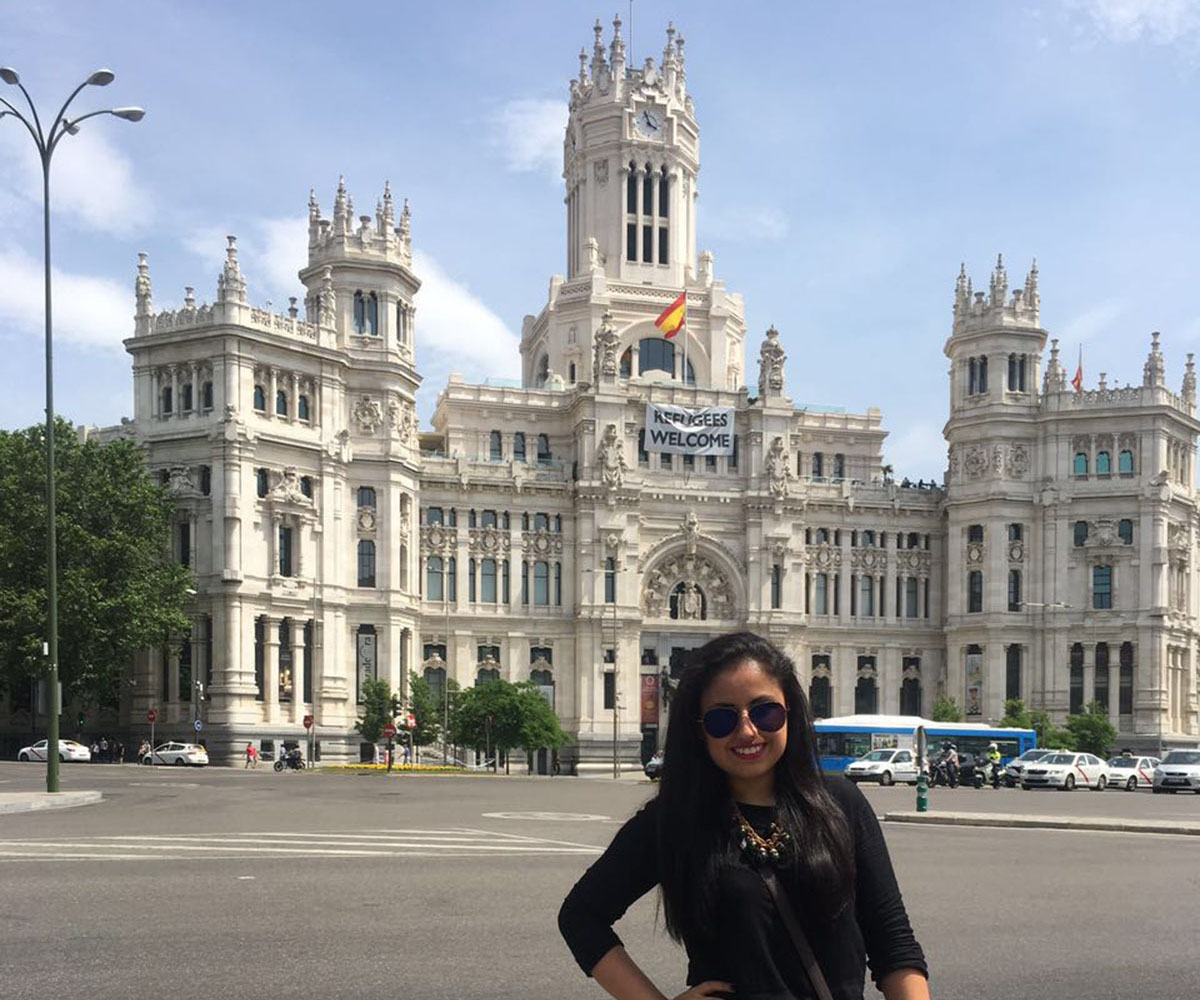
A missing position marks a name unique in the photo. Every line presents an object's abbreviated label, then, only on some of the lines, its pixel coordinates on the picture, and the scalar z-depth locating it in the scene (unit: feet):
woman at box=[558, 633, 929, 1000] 14.67
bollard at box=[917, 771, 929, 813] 103.48
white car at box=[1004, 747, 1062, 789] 182.29
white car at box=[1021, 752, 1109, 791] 175.52
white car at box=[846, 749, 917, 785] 186.70
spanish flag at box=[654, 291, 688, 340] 286.46
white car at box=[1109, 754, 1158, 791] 186.39
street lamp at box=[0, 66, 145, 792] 109.81
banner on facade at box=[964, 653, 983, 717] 288.10
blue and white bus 206.59
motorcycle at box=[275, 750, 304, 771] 216.33
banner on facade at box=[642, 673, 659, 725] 280.31
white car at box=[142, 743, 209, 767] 211.61
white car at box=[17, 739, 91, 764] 205.26
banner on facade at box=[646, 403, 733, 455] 283.59
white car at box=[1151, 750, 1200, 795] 174.29
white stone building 255.29
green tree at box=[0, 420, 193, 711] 203.10
